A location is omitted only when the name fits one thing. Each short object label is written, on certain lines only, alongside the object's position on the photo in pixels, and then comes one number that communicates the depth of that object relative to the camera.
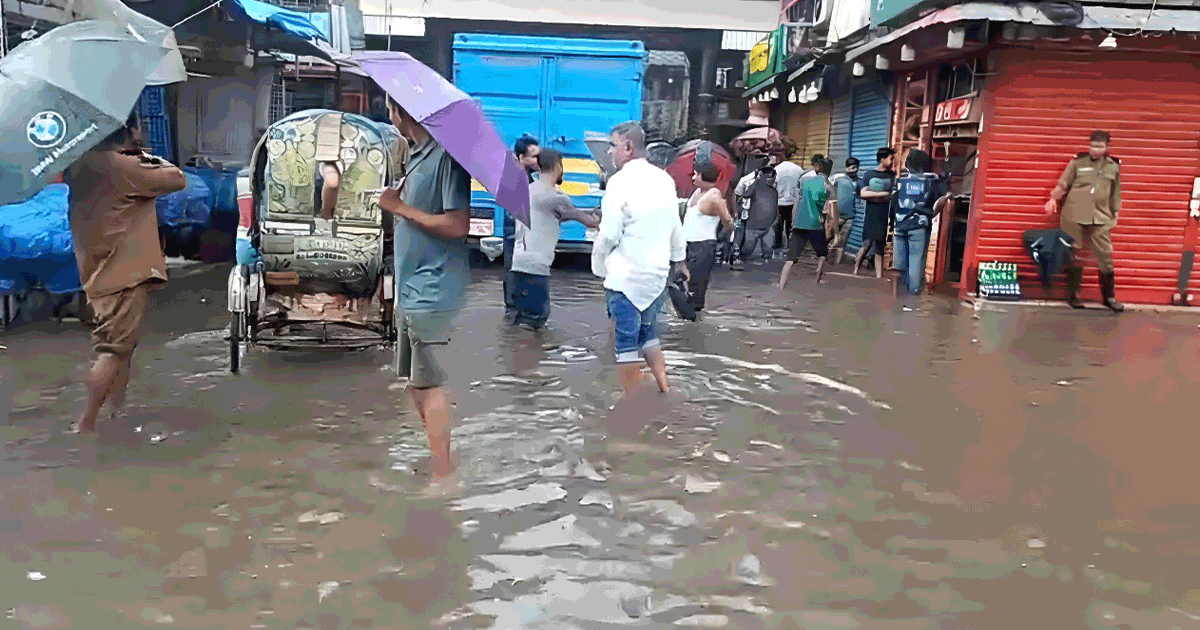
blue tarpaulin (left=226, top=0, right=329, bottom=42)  11.77
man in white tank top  8.23
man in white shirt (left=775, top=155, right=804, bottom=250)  15.41
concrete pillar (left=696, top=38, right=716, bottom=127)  26.92
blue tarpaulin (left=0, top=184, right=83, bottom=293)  7.64
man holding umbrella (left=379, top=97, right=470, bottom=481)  4.59
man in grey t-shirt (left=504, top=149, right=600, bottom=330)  8.28
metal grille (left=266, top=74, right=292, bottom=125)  19.08
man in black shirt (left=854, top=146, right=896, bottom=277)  12.50
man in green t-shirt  12.37
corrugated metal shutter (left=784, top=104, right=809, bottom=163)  22.24
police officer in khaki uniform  10.78
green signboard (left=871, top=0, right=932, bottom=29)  11.10
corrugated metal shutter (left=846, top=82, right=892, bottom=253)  15.57
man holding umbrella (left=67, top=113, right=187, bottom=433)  5.20
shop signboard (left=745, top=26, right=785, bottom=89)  19.52
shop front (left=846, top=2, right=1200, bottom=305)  10.88
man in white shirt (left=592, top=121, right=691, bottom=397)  6.21
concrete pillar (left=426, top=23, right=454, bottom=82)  26.54
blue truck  12.62
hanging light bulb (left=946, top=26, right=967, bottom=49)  10.46
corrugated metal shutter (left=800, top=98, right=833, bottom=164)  19.83
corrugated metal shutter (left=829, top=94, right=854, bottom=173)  18.08
